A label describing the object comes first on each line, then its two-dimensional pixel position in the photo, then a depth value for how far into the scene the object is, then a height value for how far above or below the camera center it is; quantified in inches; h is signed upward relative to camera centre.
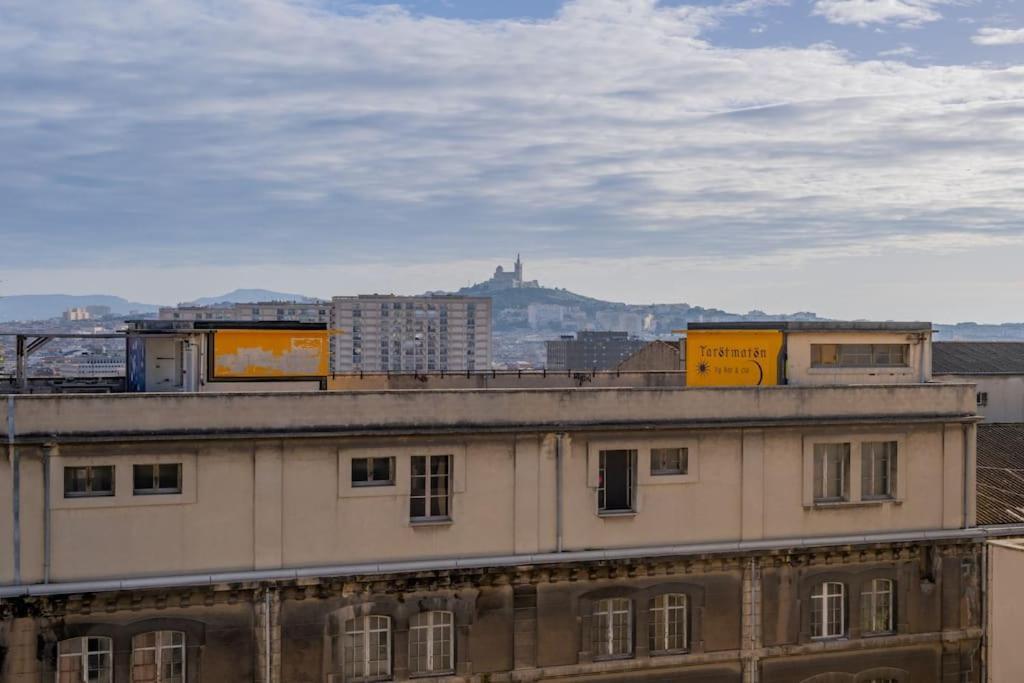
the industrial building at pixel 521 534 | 1075.9 -207.6
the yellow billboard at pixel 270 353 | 1337.4 -23.8
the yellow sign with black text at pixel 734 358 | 1422.2 -27.0
